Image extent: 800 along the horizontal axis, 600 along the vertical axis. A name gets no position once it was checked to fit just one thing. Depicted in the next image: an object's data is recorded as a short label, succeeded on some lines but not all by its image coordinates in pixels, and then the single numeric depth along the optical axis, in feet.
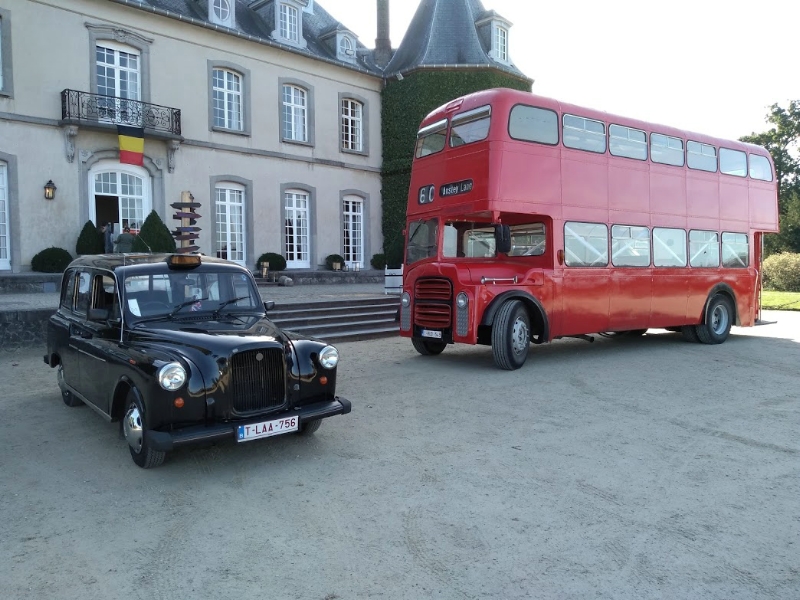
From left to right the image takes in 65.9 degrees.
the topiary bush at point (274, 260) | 73.82
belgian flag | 62.34
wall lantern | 58.80
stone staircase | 41.55
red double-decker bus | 31.19
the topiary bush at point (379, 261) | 86.74
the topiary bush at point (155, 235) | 57.31
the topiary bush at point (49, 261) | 57.36
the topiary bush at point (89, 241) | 59.06
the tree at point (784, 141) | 151.84
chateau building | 58.70
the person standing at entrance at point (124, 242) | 53.73
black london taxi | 15.79
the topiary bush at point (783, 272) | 97.35
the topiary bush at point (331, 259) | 82.43
